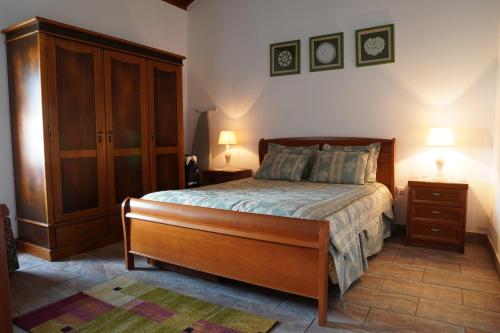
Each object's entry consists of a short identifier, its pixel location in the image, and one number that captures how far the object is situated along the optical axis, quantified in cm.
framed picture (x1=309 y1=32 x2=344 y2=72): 412
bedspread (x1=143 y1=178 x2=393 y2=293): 224
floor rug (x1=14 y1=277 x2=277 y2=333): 202
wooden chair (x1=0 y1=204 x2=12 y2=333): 147
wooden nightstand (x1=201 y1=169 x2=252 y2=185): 445
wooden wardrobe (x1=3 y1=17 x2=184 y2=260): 309
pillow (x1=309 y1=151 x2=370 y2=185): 354
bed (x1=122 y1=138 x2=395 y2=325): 207
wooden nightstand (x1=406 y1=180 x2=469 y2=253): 323
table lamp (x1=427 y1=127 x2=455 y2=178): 338
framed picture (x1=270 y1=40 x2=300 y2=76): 441
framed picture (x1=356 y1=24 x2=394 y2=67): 384
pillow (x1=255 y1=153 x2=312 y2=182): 381
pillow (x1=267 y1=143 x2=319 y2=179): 392
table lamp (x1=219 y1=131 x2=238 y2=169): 475
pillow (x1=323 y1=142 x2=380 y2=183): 368
